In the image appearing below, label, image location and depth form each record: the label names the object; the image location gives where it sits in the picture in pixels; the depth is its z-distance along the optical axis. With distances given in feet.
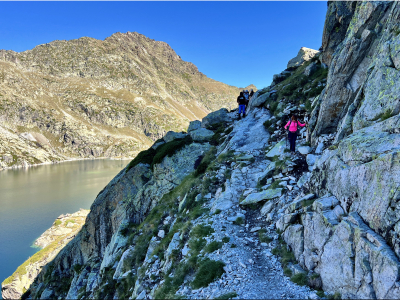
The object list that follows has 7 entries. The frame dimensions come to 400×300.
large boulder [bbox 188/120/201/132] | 111.59
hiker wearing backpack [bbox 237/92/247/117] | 96.27
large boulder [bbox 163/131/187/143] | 104.53
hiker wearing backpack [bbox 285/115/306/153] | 45.60
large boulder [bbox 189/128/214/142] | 91.92
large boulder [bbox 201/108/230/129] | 111.94
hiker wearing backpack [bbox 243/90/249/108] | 99.42
